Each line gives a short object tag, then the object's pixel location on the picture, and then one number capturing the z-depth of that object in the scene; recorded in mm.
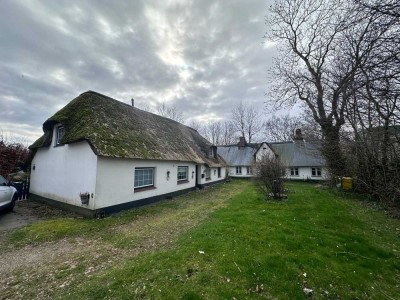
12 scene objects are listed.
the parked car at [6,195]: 8336
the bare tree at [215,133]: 48375
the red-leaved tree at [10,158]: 14121
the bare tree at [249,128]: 42344
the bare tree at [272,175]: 11805
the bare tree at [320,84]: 7262
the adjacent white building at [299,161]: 26312
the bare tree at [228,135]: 46094
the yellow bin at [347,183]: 14652
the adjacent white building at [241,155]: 30347
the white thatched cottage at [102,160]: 9039
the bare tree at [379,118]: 4898
